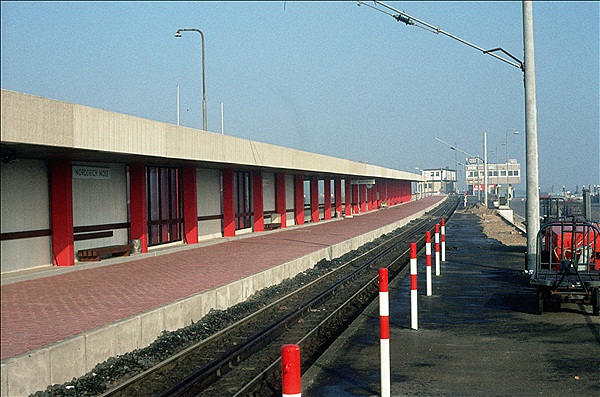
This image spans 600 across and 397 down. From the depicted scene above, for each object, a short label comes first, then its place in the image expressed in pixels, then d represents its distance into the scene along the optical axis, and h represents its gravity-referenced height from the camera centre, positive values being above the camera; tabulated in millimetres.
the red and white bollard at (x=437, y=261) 17753 -1842
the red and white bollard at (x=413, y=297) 10625 -1625
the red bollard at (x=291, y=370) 3314 -856
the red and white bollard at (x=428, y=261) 13559 -1393
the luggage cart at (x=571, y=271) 11367 -1470
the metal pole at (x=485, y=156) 63512 +2609
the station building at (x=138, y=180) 4445 +289
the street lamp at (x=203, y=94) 30328 +4185
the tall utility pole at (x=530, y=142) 16016 +968
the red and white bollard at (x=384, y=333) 6895 -1452
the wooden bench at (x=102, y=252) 14392 -1342
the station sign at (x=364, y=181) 52031 +526
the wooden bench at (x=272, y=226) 34938 -1744
